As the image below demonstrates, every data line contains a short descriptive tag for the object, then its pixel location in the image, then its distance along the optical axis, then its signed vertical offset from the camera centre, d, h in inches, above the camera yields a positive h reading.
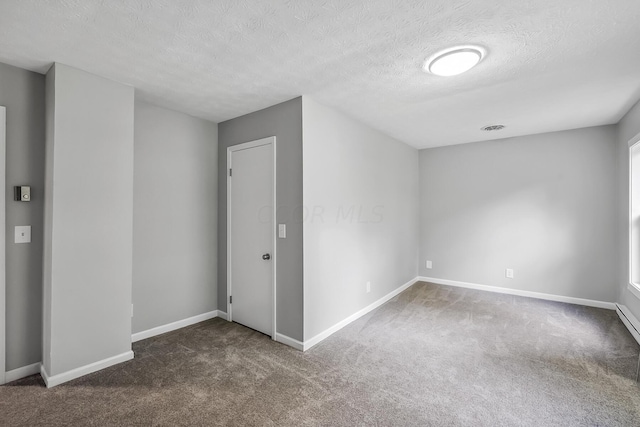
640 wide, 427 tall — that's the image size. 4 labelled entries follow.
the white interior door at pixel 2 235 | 85.9 -4.3
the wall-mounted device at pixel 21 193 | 88.6 +8.0
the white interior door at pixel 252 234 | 123.5 -6.8
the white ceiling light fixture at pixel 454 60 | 79.5 +44.0
